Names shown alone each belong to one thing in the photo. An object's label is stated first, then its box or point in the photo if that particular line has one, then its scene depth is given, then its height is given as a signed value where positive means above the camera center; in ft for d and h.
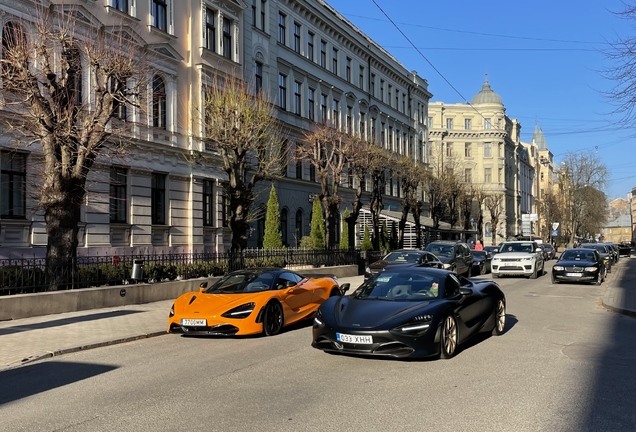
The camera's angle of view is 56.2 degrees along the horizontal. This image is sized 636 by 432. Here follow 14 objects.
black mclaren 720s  25.98 -3.87
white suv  86.84 -4.49
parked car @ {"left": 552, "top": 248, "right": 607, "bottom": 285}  75.20 -4.62
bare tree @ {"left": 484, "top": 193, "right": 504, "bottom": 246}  249.55 +12.23
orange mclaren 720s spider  34.55 -4.42
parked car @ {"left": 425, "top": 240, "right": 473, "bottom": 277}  82.79 -3.11
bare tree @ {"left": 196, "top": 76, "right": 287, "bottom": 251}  74.49 +12.16
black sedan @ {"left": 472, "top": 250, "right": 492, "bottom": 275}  101.19 -5.01
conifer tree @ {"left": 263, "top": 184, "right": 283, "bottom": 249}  104.42 +0.83
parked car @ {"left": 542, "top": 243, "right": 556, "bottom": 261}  167.10 -5.14
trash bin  53.57 -3.49
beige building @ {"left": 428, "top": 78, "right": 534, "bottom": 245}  301.84 +48.04
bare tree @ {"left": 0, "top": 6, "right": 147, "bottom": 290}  49.03 +9.45
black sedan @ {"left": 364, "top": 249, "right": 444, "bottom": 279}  72.22 -3.26
